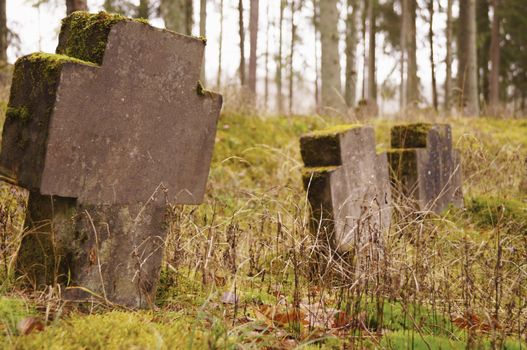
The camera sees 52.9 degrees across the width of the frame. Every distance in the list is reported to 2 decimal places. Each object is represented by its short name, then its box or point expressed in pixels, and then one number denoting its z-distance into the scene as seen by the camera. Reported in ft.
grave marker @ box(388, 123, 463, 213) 17.98
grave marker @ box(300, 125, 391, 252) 13.08
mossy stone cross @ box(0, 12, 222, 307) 8.38
